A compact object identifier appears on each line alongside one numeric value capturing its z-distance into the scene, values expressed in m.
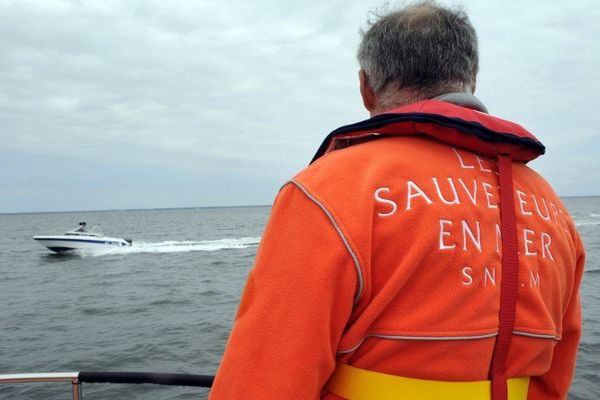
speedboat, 34.41
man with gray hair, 1.04
